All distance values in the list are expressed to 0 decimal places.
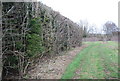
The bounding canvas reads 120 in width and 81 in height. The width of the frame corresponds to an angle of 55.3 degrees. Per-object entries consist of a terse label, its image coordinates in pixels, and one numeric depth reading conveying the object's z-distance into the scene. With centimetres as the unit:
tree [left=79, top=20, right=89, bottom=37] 4400
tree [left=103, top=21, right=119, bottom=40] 3697
